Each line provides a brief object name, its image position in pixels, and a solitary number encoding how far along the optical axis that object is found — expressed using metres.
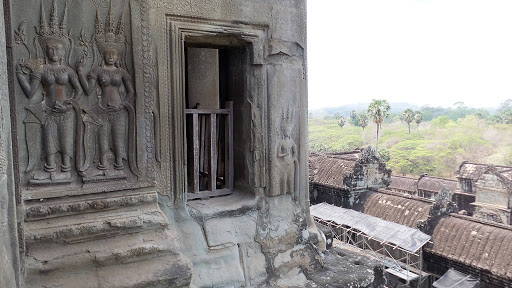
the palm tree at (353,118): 82.74
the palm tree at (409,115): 52.94
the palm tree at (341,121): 75.18
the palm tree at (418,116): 54.41
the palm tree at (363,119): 59.26
